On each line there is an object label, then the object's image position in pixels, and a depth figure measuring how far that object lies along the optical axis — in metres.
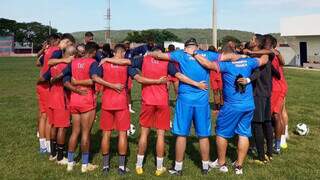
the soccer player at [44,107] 8.30
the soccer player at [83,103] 7.23
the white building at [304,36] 50.69
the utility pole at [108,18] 119.00
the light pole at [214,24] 29.81
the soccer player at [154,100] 7.18
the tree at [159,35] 115.66
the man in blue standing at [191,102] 7.10
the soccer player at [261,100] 7.96
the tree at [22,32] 121.25
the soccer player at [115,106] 7.17
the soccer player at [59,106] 7.85
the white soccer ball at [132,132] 10.28
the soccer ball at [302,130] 10.55
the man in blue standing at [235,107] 7.18
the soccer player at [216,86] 13.70
